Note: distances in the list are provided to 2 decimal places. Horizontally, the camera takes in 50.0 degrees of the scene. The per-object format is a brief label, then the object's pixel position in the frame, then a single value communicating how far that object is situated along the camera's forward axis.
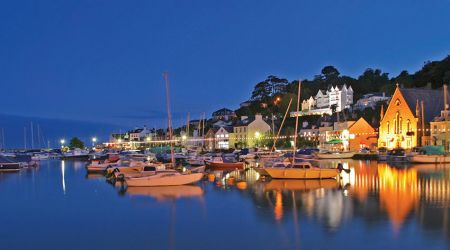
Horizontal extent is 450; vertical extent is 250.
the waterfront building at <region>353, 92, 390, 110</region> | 122.81
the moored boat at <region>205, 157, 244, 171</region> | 51.06
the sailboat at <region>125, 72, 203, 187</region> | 32.25
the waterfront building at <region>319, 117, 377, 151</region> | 87.88
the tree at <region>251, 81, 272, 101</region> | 158.38
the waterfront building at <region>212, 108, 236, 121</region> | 165.60
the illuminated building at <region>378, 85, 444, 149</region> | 74.94
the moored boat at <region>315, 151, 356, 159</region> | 68.88
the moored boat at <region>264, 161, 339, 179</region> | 35.75
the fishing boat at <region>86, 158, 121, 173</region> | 49.03
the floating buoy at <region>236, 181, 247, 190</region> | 32.66
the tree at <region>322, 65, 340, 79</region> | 171.88
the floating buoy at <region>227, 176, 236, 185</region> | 35.59
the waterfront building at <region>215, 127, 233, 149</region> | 115.54
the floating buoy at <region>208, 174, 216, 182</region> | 38.21
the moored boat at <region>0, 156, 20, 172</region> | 53.59
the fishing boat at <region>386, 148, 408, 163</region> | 58.92
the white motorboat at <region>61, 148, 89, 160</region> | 94.75
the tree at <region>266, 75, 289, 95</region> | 160.62
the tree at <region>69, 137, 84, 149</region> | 150.25
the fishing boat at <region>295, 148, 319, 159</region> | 61.09
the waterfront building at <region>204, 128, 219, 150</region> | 117.62
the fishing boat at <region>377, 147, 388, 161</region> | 63.21
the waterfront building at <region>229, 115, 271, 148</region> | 108.55
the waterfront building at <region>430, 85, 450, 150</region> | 67.71
